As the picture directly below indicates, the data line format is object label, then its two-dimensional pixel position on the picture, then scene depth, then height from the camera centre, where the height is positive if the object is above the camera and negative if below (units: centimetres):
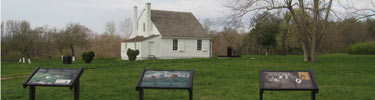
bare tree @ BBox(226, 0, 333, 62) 2549 +247
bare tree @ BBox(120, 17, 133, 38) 6600 +478
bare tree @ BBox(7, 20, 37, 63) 3272 +138
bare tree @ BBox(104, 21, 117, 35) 6788 +454
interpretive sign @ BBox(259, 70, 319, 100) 734 -60
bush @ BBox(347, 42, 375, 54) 4461 +36
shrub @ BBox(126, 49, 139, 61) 3131 -8
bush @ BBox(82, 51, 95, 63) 2778 -19
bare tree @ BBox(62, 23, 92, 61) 3625 +166
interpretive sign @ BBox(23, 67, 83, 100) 789 -53
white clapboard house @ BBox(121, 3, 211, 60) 3562 +161
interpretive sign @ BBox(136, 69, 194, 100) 745 -57
